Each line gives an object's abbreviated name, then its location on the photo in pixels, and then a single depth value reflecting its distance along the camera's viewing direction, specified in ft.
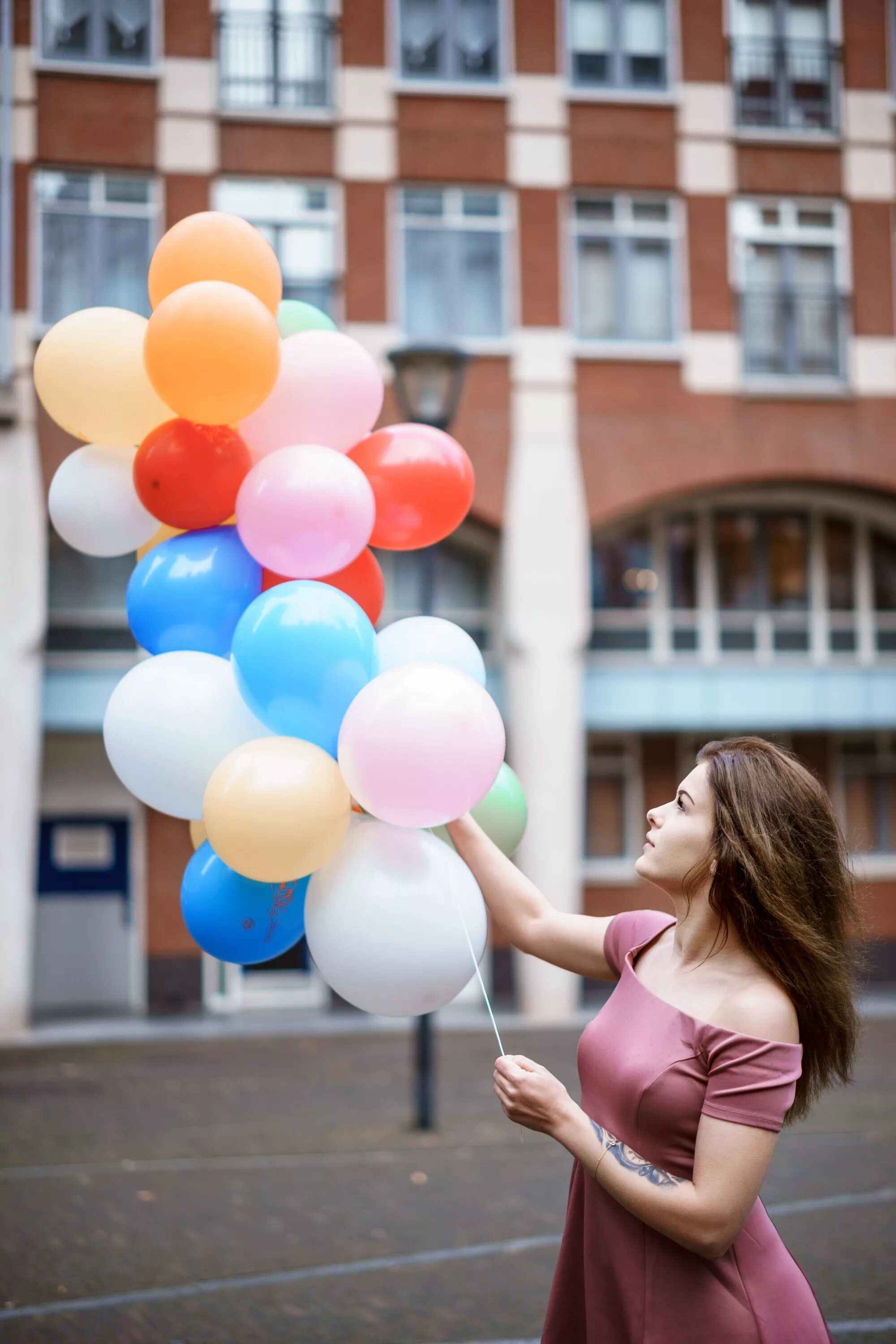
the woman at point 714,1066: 7.66
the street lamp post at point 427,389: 30.68
